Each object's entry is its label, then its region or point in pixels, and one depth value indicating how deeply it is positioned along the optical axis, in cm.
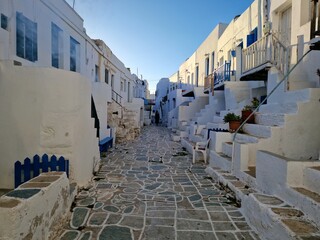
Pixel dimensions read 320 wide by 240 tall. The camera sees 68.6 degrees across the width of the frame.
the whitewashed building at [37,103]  456
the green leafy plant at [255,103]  861
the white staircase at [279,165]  288
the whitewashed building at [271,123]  323
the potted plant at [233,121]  730
